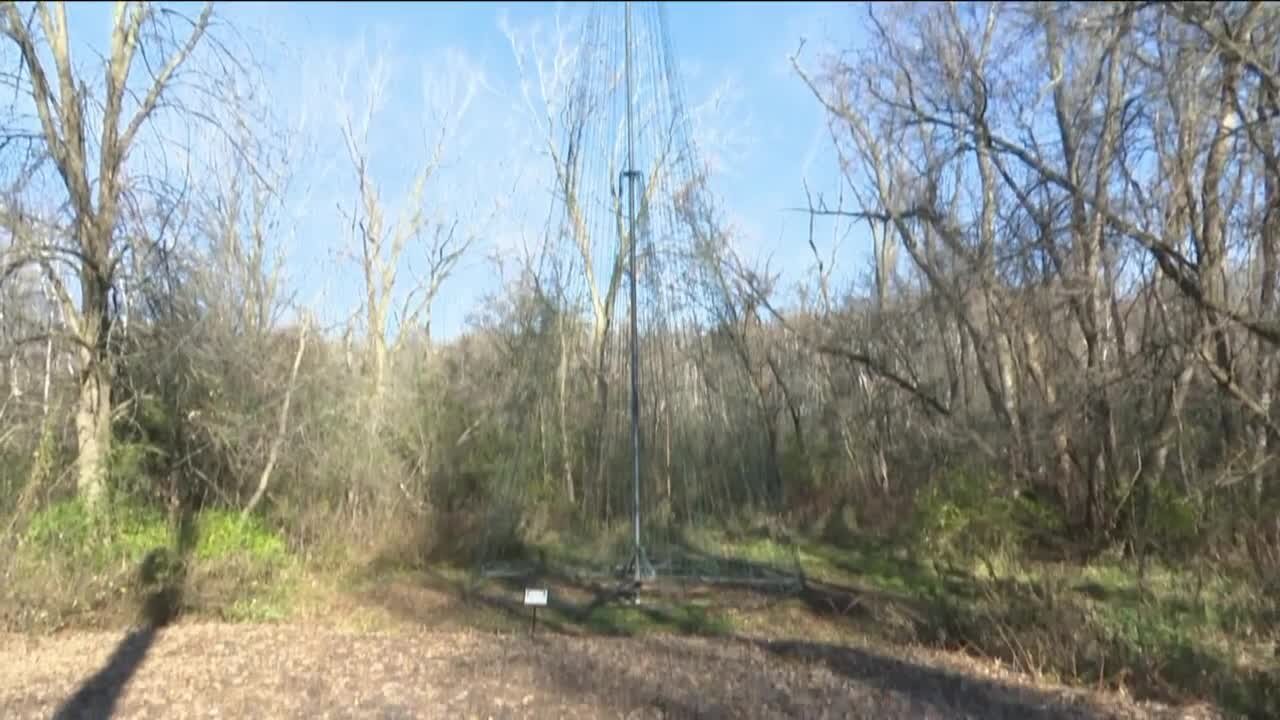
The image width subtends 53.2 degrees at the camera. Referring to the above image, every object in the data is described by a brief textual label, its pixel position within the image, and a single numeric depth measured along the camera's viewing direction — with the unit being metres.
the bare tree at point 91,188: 12.97
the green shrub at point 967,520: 13.67
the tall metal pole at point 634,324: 11.17
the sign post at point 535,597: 8.80
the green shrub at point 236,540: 12.23
